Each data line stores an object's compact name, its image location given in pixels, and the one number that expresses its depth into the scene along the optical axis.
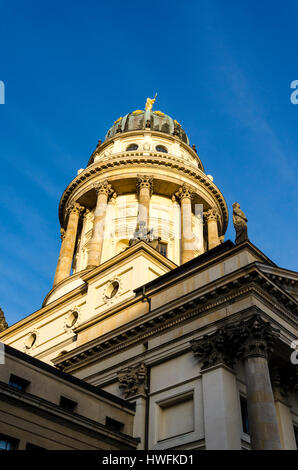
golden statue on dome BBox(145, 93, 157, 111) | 53.22
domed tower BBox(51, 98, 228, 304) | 38.31
